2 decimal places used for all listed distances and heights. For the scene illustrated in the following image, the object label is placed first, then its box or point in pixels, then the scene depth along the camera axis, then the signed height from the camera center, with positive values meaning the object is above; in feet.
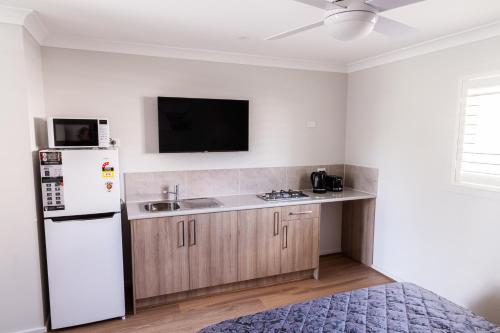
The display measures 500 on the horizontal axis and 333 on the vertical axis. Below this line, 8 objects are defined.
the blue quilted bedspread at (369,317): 5.49 -3.41
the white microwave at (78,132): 8.02 +0.03
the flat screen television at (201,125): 10.32 +0.35
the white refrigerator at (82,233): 7.94 -2.64
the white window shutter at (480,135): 8.11 +0.07
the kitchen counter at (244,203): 9.11 -2.28
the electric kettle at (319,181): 12.26 -1.81
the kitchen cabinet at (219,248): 9.15 -3.65
